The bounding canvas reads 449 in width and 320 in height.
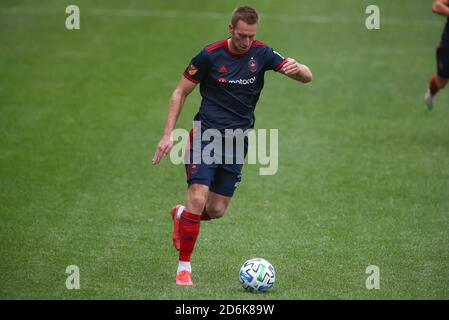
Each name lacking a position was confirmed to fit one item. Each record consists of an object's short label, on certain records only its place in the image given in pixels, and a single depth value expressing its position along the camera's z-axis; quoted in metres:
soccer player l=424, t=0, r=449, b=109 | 28.98
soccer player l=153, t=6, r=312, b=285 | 17.78
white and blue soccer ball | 17.08
